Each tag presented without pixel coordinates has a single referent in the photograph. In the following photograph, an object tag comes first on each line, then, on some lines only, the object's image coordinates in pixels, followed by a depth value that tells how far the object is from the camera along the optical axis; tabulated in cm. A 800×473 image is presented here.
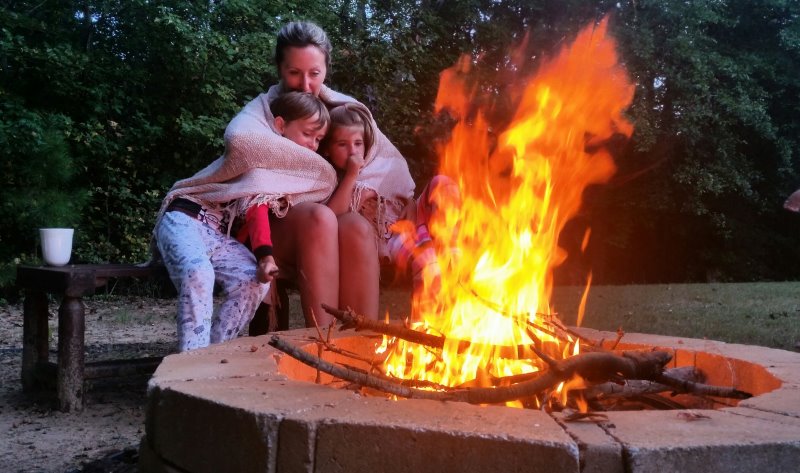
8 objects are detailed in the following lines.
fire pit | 141
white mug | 362
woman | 317
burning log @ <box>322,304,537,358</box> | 221
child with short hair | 353
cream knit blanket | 336
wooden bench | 336
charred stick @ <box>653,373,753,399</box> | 198
